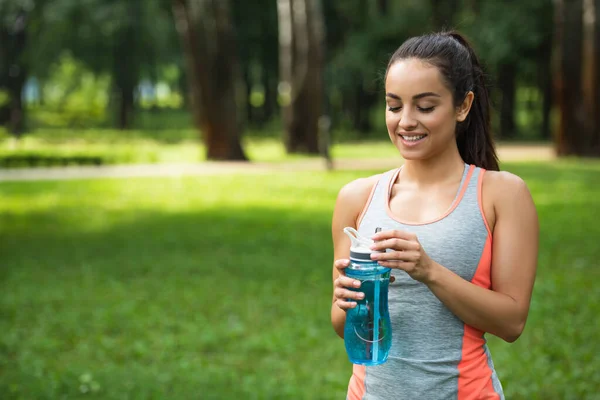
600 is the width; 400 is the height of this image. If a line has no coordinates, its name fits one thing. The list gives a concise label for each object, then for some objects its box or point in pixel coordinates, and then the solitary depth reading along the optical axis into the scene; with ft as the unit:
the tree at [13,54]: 130.21
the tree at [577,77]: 71.77
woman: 7.67
